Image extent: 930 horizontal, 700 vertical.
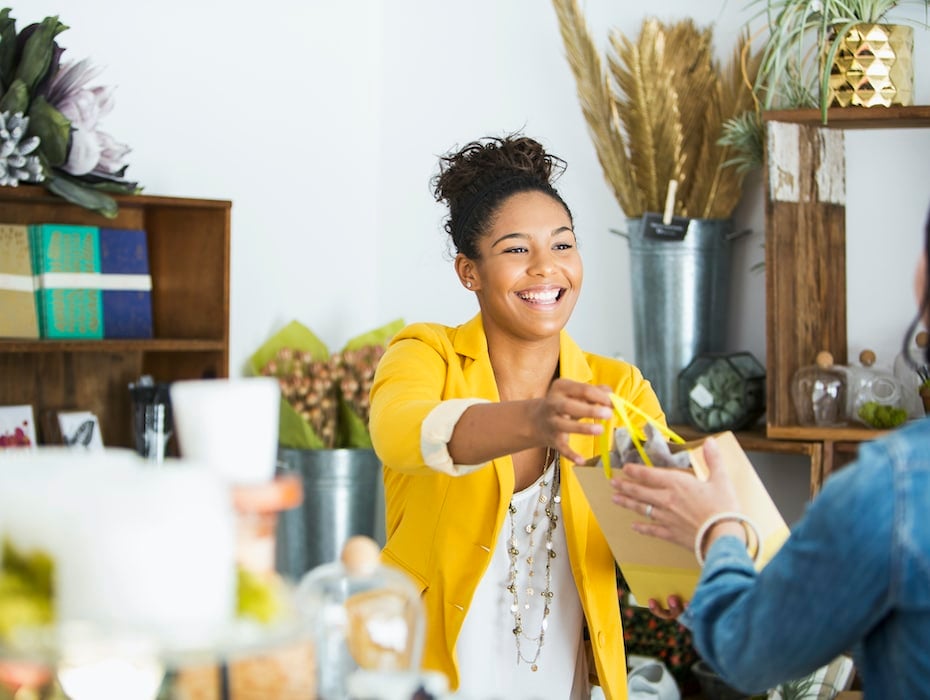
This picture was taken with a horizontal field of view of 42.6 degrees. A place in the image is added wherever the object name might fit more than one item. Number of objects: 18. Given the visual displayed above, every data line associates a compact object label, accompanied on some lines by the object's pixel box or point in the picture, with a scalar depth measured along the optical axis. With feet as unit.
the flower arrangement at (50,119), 9.22
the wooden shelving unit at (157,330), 10.54
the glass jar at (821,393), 9.57
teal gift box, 10.10
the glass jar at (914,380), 9.43
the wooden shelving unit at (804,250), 9.57
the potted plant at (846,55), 9.34
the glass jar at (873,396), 9.33
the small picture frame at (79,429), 10.57
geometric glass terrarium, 10.23
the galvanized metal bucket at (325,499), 11.81
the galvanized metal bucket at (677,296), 10.62
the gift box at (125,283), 10.56
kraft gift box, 9.93
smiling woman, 6.61
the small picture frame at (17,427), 10.18
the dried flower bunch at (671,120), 10.77
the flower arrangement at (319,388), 11.91
